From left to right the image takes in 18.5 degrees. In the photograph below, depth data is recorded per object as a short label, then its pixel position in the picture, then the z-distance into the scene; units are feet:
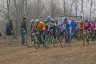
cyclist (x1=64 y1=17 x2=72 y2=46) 62.85
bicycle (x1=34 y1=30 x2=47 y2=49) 60.13
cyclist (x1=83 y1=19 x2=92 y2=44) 65.23
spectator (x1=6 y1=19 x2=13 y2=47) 66.69
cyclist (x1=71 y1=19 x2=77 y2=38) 84.77
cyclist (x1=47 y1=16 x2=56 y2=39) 63.89
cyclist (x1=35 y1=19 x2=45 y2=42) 59.77
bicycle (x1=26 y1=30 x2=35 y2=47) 60.85
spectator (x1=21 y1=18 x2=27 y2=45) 69.10
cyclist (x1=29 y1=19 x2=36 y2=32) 61.35
